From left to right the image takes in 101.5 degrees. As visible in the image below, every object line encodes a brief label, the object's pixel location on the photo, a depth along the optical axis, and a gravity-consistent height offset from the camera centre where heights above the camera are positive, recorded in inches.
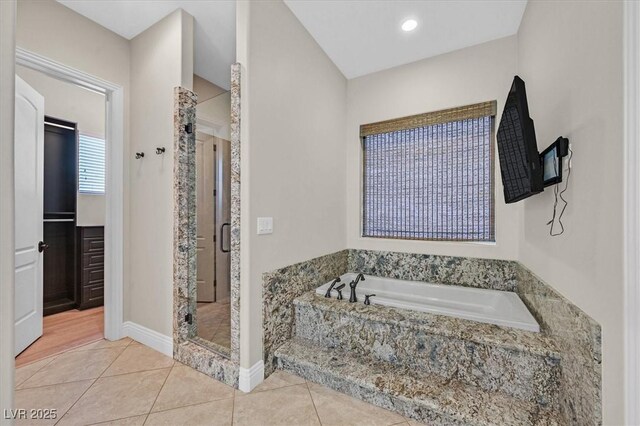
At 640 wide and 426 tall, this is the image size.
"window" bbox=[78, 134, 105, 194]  128.1 +23.6
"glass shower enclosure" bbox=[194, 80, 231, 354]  109.3 +2.9
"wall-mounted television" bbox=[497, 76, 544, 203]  56.1 +15.0
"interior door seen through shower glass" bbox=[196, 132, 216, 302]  115.8 -5.2
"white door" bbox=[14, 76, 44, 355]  82.7 +0.5
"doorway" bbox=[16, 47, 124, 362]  93.7 -0.4
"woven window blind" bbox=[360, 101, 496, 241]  99.5 +15.5
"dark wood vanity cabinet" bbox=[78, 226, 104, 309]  122.5 -26.4
